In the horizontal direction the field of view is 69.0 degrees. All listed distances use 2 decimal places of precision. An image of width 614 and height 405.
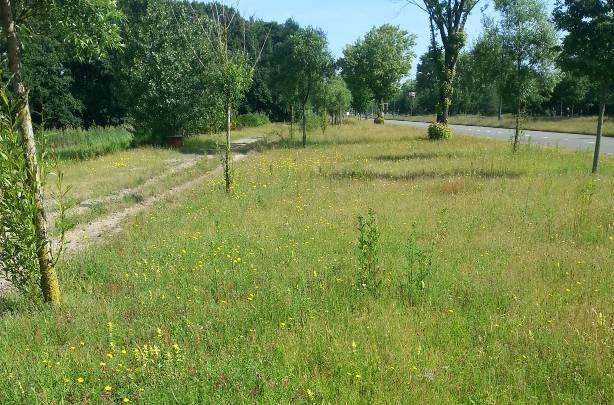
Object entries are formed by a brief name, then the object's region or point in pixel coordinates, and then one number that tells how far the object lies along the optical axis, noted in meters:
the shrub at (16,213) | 4.41
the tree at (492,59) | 18.25
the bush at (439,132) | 28.39
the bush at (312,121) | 41.96
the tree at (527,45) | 17.50
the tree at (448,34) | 26.50
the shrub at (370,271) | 5.25
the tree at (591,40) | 12.25
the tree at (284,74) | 26.22
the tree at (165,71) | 27.02
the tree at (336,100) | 38.50
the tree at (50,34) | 4.86
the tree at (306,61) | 25.23
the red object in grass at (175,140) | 28.56
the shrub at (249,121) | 53.53
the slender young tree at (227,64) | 11.79
